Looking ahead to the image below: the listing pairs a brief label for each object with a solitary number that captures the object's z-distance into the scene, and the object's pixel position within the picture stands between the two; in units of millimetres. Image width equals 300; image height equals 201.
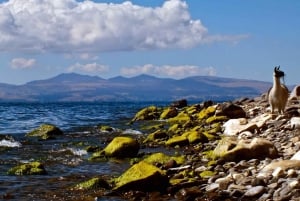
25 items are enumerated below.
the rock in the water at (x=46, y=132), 30752
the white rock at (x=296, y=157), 14025
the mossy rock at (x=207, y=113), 37562
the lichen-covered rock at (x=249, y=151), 15758
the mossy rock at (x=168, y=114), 46178
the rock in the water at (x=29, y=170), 16828
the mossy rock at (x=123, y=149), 20016
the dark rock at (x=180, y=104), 65750
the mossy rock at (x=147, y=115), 48588
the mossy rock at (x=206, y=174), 14277
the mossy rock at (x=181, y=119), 38356
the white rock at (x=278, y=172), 12830
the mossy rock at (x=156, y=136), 25798
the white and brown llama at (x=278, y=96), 24672
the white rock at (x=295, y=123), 20422
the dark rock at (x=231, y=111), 32219
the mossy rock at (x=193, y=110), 45519
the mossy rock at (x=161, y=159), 17422
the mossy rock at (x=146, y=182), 13461
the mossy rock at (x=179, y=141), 22438
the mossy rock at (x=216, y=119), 31562
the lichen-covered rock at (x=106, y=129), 35859
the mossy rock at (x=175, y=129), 29281
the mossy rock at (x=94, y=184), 14258
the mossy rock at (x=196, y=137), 22256
